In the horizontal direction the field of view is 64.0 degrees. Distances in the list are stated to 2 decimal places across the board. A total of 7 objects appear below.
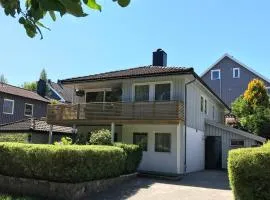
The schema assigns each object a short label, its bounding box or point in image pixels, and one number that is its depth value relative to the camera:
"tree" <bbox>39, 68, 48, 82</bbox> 51.47
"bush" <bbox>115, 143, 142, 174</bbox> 10.60
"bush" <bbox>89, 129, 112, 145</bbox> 11.56
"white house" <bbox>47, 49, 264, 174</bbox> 12.63
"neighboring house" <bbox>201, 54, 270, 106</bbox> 23.63
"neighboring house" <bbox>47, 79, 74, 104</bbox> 25.71
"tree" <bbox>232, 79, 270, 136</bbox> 18.63
